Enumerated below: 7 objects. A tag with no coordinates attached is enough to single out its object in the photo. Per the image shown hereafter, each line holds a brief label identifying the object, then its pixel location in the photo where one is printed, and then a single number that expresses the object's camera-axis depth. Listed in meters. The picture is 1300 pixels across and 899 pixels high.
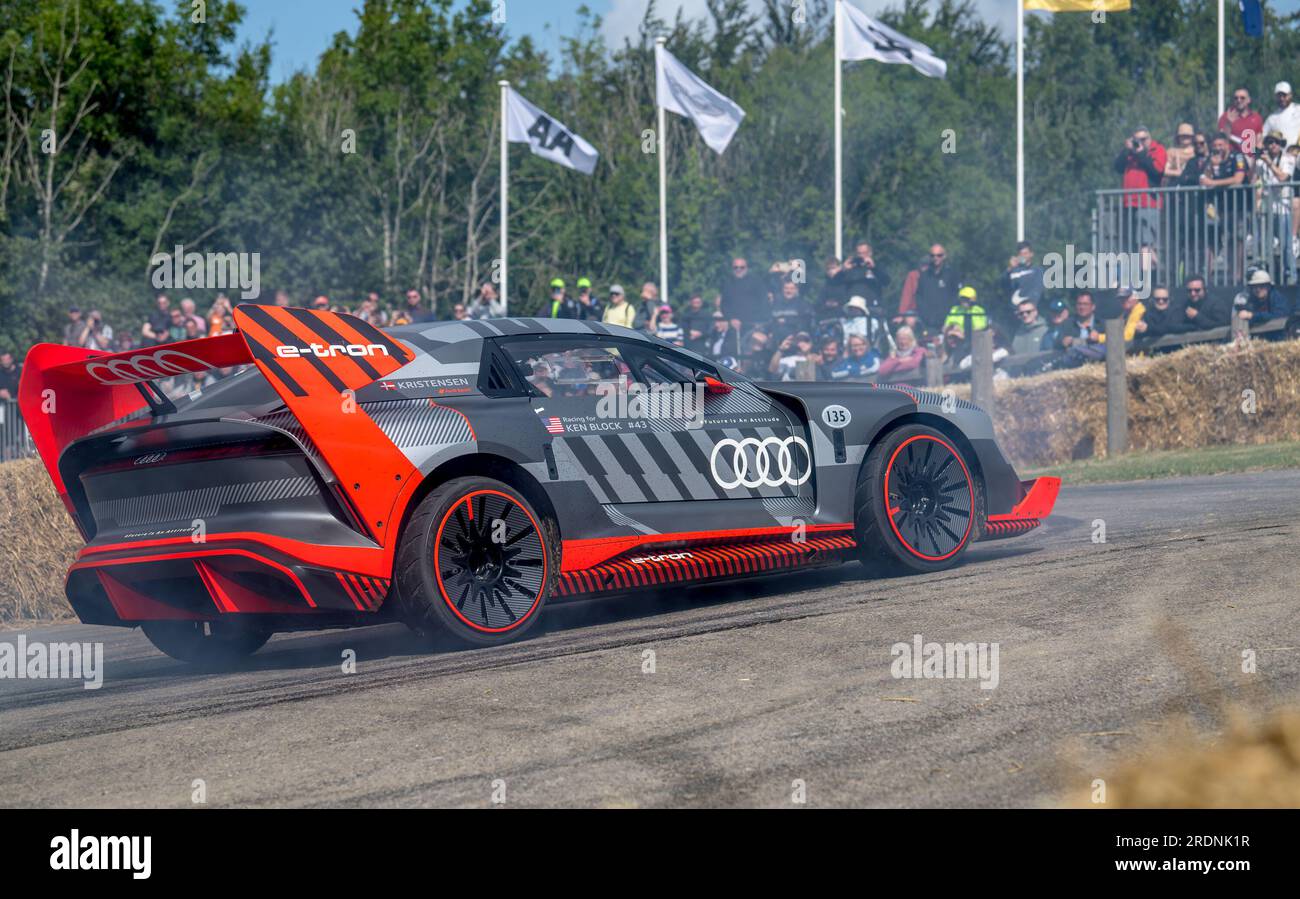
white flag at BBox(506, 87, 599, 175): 27.27
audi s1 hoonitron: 6.95
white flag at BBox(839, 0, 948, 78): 27.05
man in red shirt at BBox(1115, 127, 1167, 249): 19.62
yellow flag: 25.44
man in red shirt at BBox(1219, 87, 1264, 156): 19.58
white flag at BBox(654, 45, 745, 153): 27.94
